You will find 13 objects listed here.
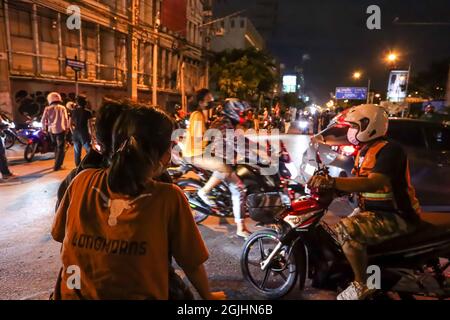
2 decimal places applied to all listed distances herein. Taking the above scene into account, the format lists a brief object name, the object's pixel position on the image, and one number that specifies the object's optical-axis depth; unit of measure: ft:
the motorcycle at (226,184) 16.79
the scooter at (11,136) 37.07
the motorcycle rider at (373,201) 9.32
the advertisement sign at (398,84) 85.10
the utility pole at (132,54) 53.72
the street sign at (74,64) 47.93
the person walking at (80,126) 29.37
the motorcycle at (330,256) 10.06
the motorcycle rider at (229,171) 16.80
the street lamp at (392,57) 80.39
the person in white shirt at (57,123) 31.24
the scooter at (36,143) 34.51
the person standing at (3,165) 26.94
